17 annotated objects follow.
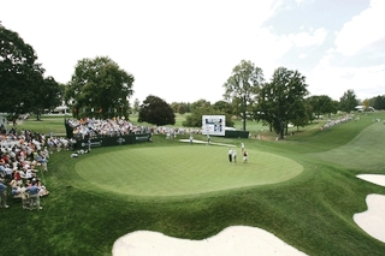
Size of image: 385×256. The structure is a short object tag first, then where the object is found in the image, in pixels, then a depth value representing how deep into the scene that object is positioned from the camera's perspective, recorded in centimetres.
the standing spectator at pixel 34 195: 1497
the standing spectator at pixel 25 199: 1517
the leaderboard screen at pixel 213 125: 4669
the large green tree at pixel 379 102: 16849
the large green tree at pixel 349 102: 13612
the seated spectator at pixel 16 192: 1590
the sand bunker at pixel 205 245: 1301
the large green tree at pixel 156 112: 6419
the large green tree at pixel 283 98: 6049
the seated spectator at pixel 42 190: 1650
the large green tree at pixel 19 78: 3362
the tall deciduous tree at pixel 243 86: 6700
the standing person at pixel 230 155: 2697
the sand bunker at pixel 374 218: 1683
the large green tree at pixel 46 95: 3781
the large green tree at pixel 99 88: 5215
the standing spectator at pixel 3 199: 1503
